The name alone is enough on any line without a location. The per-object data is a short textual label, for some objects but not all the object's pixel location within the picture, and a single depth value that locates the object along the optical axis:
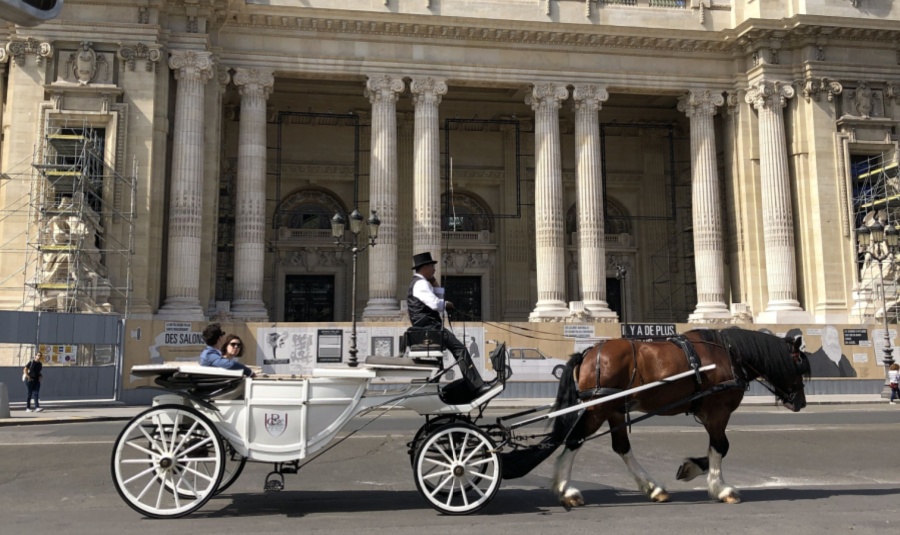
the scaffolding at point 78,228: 23.16
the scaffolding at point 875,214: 28.33
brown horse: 7.52
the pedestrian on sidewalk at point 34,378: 19.36
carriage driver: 7.36
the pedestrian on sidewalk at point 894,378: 23.97
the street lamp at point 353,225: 20.58
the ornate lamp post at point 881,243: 25.23
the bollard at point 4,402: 17.89
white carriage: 6.80
